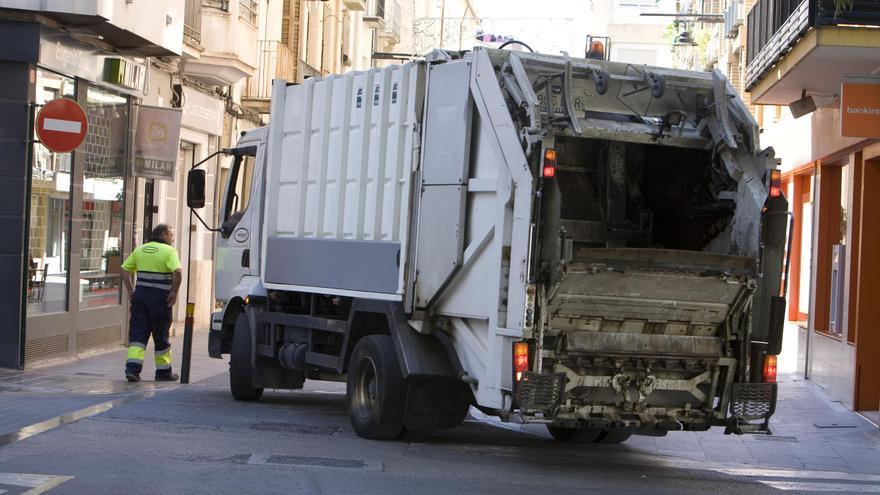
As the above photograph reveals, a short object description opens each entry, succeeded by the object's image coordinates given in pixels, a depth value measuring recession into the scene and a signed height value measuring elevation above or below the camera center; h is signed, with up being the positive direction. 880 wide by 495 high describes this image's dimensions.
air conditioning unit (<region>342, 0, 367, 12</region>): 35.73 +6.28
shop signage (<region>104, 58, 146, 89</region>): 16.92 +2.03
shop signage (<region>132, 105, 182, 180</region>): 18.48 +1.29
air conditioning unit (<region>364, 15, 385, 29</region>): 39.53 +6.59
